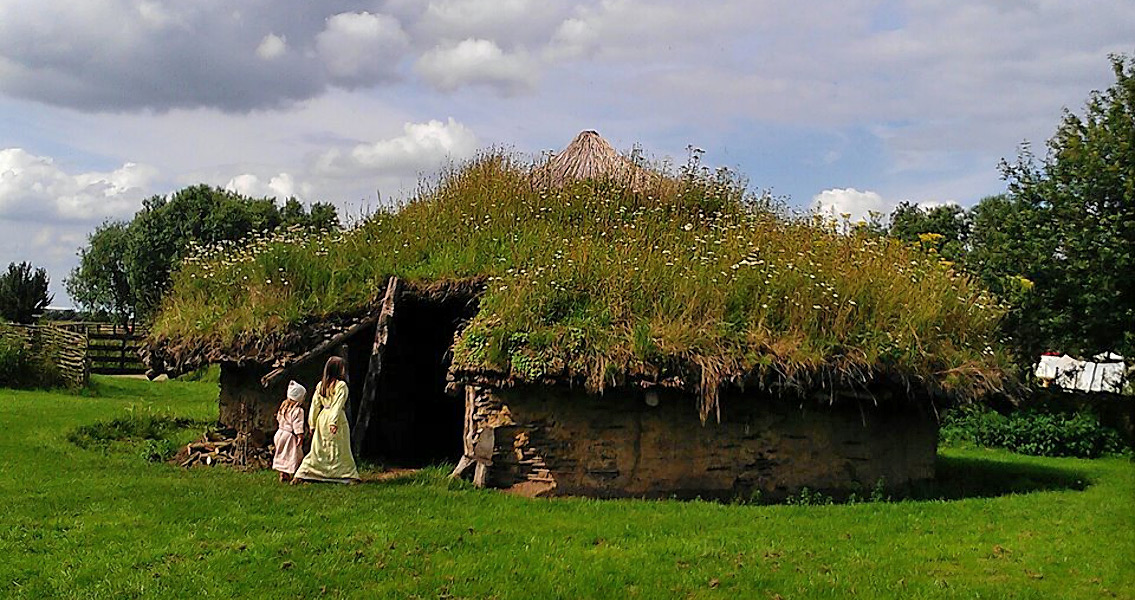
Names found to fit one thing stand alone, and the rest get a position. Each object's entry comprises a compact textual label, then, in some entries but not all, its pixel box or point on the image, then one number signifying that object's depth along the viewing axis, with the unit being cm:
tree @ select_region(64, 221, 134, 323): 5125
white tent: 2269
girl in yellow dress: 1191
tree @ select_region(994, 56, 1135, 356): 2064
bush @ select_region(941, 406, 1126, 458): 2048
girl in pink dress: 1222
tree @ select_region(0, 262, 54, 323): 4200
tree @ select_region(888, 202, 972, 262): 4166
